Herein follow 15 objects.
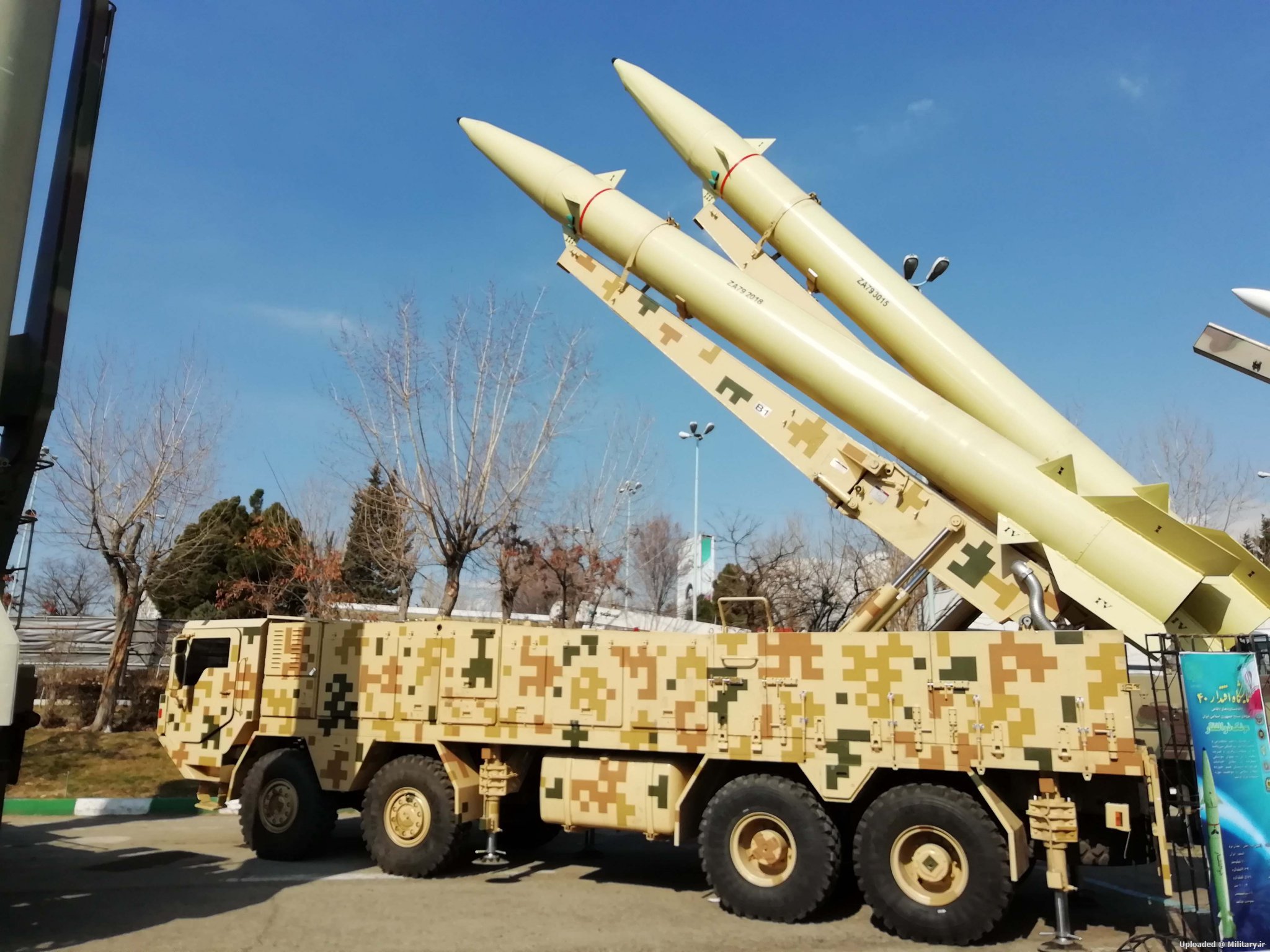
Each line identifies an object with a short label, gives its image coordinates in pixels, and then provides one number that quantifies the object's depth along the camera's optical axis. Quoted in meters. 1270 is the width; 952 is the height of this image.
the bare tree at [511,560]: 17.81
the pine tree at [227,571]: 24.94
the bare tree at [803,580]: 17.55
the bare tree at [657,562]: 39.03
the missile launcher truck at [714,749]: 6.24
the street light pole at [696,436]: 22.39
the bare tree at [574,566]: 19.50
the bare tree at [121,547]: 14.86
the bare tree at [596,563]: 19.39
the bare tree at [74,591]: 36.25
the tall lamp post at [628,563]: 19.15
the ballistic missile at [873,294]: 8.16
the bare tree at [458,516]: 13.83
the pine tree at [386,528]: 15.67
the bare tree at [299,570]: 21.81
